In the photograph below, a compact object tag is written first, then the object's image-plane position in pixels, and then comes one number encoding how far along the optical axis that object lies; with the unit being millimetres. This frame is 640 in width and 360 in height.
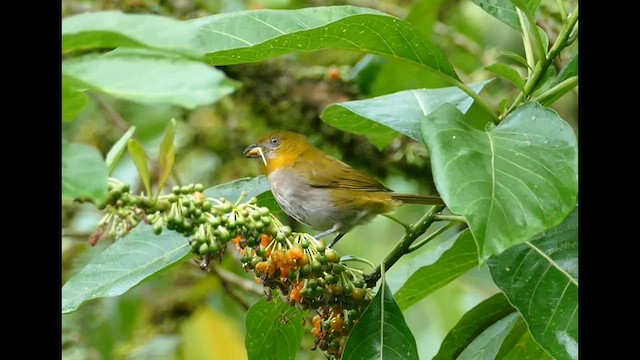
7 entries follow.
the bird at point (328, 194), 6344
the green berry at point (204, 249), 3375
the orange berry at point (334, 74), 8763
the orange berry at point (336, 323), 4199
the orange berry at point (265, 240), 3750
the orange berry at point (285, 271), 3789
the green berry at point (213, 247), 3398
